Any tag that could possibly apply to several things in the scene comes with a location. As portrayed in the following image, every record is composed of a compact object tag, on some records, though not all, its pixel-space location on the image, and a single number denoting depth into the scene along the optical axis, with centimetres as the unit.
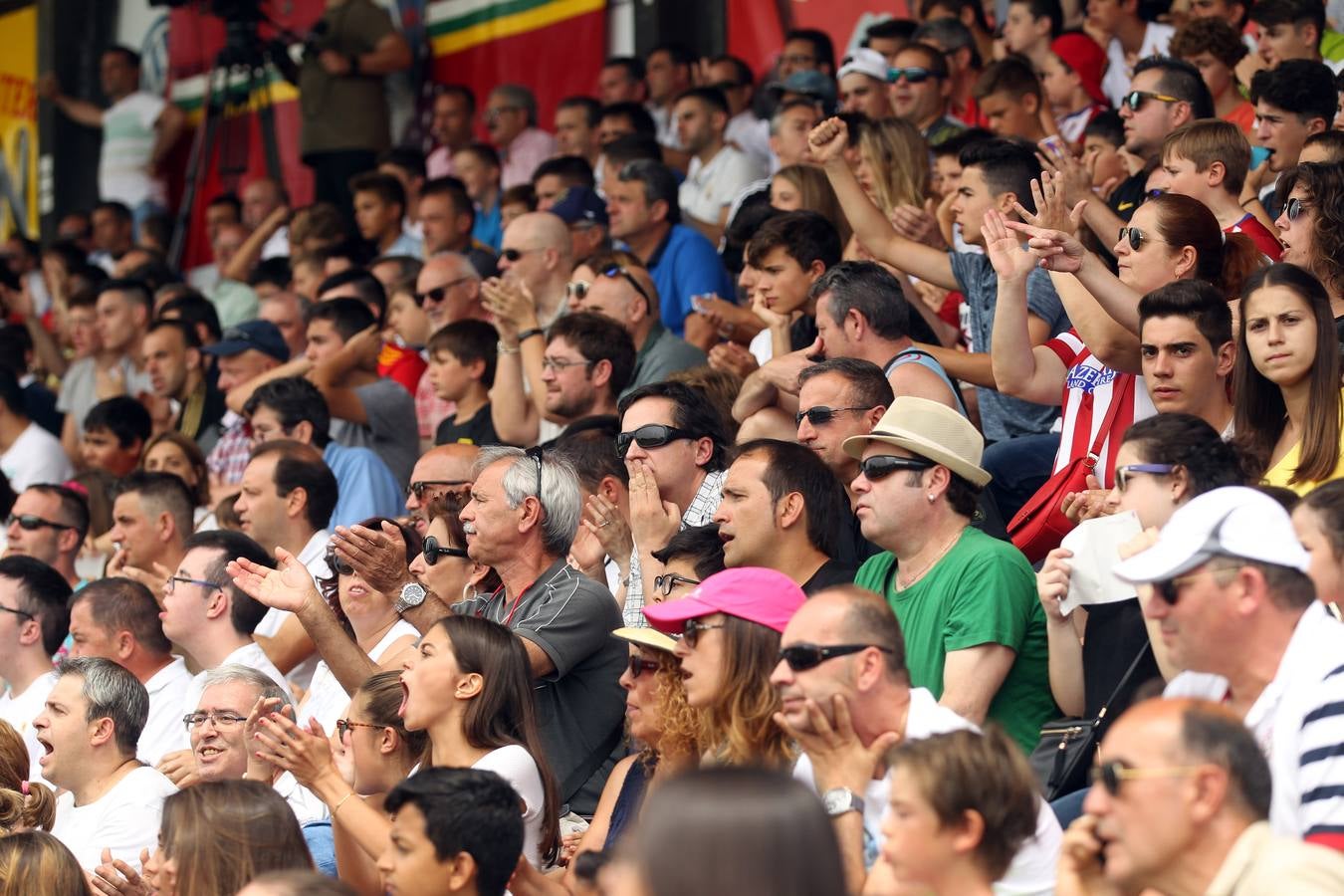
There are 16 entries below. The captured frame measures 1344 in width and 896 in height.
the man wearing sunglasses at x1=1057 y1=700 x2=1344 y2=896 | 636
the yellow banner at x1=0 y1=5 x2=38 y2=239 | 3372
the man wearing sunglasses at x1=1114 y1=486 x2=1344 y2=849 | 728
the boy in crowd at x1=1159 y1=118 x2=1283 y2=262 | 1267
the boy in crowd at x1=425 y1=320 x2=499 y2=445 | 1678
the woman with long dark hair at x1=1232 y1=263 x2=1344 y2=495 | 981
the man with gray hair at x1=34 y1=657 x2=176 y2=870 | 1148
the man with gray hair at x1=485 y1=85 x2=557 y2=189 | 2473
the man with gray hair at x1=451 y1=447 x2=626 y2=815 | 1116
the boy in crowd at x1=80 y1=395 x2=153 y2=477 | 2002
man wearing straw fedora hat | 963
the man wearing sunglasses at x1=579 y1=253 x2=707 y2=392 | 1576
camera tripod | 2845
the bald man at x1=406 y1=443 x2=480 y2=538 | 1362
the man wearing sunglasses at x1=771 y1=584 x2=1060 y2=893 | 818
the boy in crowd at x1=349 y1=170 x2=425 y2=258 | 2369
